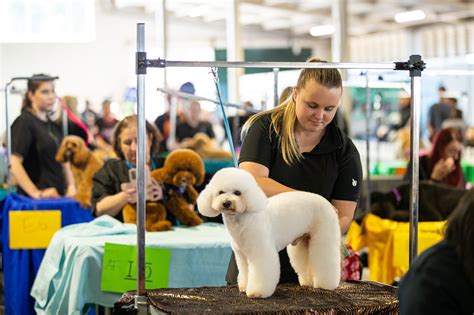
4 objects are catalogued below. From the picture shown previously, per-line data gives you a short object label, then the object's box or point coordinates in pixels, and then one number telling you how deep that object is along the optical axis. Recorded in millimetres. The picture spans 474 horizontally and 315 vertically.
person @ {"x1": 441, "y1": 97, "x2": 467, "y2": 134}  8031
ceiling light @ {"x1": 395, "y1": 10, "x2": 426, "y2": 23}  13930
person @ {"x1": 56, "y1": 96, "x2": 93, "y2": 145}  5023
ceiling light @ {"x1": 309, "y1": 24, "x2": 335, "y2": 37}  16766
